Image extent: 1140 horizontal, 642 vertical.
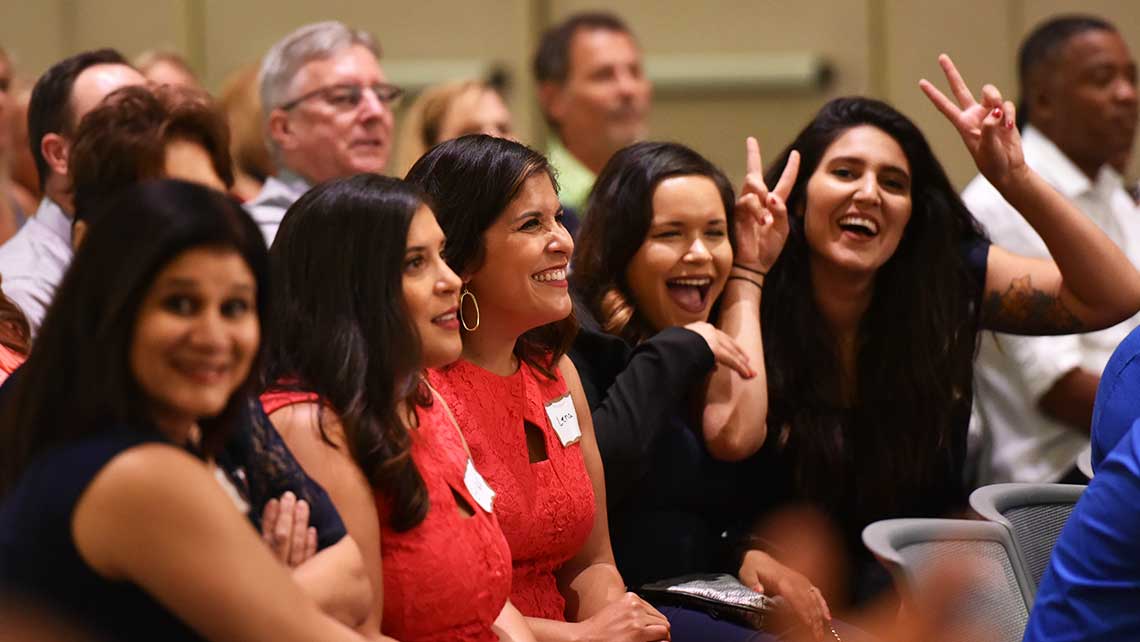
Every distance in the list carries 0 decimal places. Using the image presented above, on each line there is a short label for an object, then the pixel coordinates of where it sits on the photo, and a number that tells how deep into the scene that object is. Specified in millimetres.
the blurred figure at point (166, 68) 9555
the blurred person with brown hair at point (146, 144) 5434
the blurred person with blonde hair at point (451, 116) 9523
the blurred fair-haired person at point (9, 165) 7402
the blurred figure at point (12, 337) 4711
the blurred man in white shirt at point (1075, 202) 7176
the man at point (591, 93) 10039
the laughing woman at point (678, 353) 5410
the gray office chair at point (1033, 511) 4855
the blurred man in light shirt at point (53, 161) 6074
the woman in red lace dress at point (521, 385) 4750
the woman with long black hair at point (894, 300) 6027
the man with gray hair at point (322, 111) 7883
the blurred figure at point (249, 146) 9281
